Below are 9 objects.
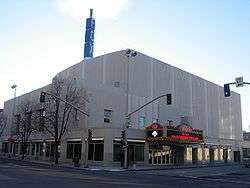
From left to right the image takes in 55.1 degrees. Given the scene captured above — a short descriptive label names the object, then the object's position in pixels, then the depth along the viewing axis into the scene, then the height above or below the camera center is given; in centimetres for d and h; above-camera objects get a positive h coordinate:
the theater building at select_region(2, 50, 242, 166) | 3578 +253
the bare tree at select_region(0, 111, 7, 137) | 6007 +163
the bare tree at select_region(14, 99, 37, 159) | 4419 +107
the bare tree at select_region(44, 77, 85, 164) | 3721 +422
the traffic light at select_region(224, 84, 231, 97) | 2026 +365
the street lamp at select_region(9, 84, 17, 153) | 5720 +510
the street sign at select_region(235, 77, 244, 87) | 2021 +435
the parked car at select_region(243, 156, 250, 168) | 3767 -439
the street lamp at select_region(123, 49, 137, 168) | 3024 -203
